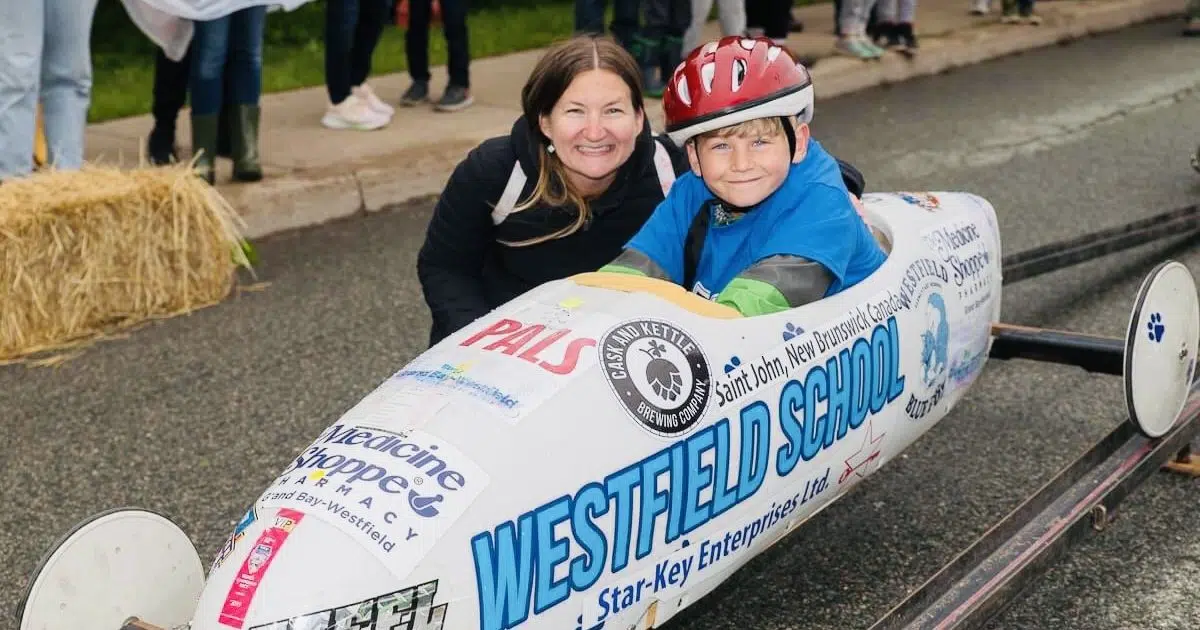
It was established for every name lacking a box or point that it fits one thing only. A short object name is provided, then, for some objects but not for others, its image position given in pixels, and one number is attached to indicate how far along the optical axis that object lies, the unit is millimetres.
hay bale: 5117
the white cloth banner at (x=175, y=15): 6074
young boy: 3018
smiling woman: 3467
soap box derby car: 2193
